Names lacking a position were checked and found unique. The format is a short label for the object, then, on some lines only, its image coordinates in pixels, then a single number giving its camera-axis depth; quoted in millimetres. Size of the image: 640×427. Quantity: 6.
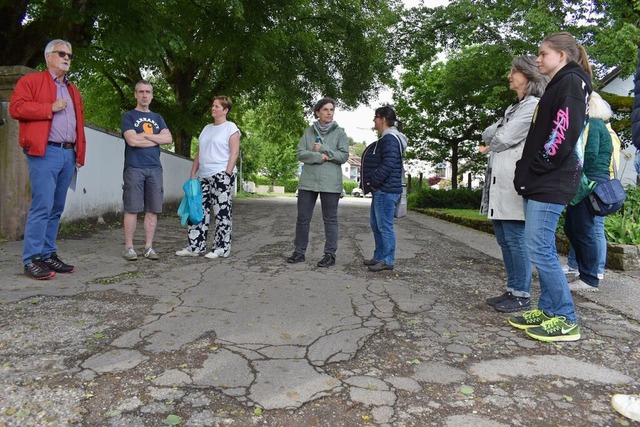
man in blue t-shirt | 5406
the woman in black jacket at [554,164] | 3066
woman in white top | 5812
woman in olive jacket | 5609
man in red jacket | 4289
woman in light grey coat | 3709
